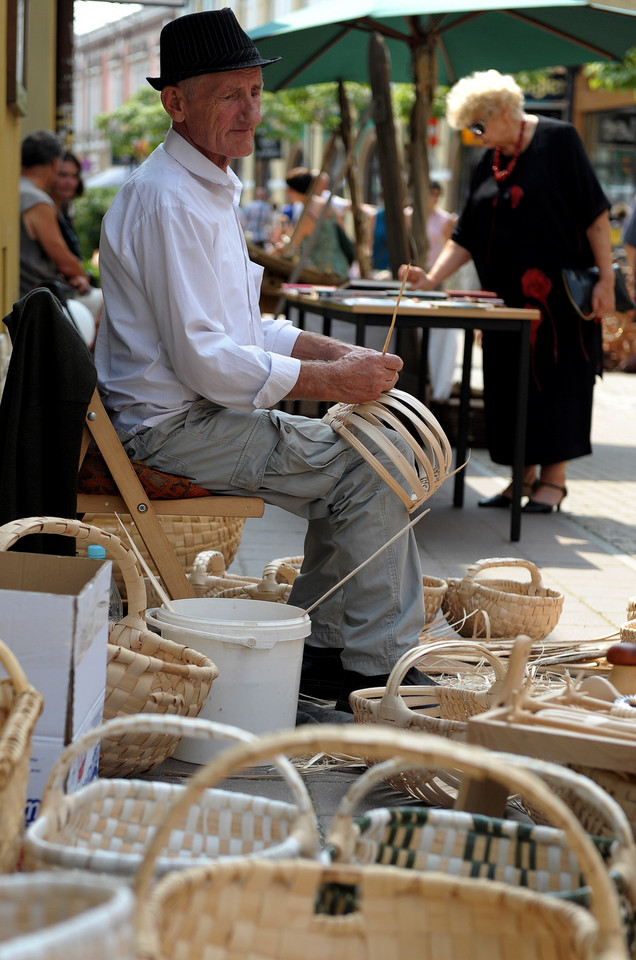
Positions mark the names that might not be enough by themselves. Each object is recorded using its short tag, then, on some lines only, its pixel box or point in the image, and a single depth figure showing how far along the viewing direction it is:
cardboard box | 1.91
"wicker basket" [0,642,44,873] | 1.50
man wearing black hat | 3.02
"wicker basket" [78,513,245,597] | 3.77
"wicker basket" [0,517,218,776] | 2.41
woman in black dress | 5.64
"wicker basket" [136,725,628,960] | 1.39
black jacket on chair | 2.82
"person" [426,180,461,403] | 8.56
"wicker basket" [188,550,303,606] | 3.47
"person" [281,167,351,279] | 8.74
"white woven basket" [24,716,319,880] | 1.55
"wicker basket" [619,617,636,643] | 3.13
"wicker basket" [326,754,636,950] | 1.54
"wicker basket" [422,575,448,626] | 3.77
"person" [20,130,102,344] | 6.95
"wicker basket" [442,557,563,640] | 3.76
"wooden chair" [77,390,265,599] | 3.05
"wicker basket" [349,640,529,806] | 2.48
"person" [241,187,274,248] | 18.06
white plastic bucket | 2.77
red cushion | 3.10
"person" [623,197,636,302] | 10.23
